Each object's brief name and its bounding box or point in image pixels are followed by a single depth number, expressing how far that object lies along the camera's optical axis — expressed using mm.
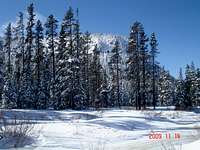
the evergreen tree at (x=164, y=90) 65271
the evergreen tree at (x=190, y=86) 52519
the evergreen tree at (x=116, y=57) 51841
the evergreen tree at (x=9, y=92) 34910
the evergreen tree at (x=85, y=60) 47204
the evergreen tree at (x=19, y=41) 43288
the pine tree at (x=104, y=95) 48647
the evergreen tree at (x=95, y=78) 51053
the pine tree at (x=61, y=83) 31892
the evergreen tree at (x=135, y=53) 41144
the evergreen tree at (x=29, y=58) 37074
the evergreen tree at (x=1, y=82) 36792
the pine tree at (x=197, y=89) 56491
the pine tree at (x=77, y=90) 31542
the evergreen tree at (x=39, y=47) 40003
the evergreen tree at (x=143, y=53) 41429
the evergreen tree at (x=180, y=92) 52287
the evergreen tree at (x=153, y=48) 46342
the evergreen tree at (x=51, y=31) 38673
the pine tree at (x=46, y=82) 38736
